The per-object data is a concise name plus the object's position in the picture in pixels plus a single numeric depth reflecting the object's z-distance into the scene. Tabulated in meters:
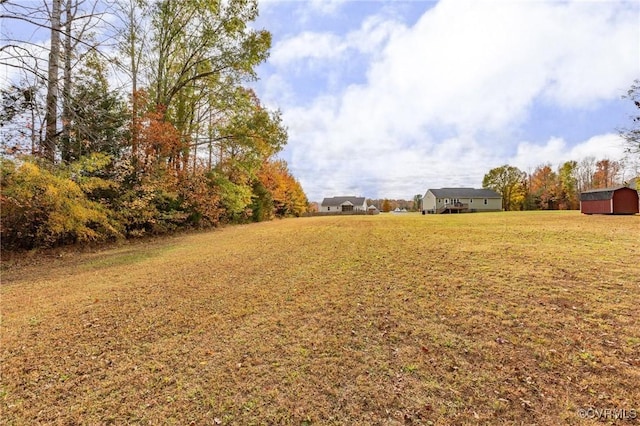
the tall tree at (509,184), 53.00
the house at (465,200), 51.41
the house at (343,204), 76.75
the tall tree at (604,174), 49.85
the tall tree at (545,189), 48.03
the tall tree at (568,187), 46.47
